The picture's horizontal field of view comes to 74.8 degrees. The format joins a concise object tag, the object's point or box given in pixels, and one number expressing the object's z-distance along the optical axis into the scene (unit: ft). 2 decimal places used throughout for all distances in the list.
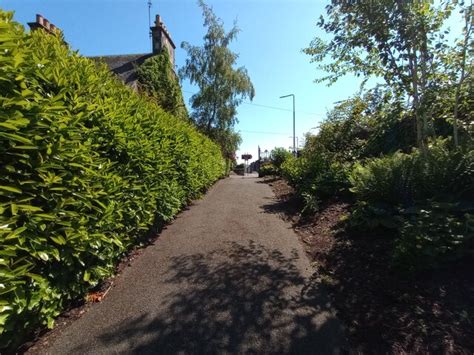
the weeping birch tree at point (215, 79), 76.91
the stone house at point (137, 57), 58.13
